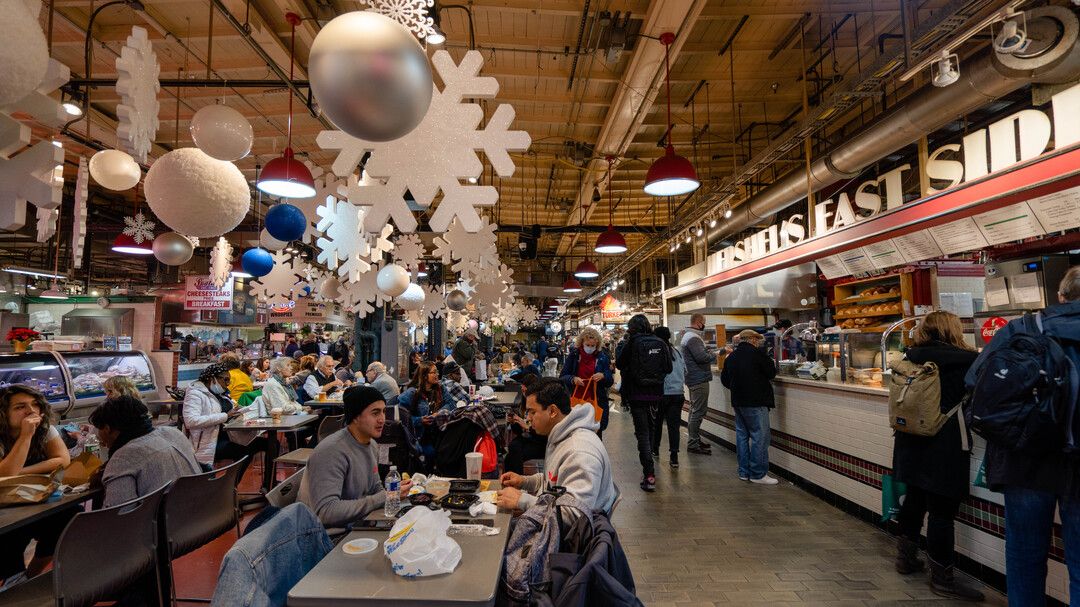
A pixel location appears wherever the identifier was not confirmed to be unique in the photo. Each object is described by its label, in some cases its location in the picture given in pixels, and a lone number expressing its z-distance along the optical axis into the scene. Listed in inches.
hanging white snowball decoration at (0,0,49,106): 45.4
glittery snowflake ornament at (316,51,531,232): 83.8
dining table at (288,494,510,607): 72.4
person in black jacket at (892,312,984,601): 140.9
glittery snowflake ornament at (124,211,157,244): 312.1
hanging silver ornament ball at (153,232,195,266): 247.8
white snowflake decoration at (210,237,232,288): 270.2
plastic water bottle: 110.7
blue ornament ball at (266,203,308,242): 167.2
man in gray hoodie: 98.7
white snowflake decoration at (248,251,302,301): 235.5
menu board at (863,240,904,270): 252.1
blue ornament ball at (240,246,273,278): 244.4
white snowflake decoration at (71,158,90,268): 137.2
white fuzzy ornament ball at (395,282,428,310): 278.4
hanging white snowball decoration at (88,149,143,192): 132.5
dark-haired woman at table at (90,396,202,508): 120.6
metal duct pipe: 146.0
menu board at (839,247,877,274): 276.5
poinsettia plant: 289.9
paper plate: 89.0
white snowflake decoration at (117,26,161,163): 98.2
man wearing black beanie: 109.1
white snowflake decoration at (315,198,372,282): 150.1
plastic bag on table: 79.4
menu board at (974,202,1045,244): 182.1
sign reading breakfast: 450.6
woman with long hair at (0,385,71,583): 135.3
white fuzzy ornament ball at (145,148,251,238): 103.9
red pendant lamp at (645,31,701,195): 194.1
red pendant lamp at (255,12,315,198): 169.2
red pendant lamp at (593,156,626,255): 327.0
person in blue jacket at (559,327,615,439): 302.7
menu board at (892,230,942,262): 229.1
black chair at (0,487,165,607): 96.3
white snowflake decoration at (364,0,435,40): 89.7
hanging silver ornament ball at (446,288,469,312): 394.6
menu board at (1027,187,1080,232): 165.6
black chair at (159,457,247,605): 121.7
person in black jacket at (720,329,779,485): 248.4
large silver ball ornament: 56.7
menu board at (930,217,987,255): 204.6
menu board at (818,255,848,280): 298.4
